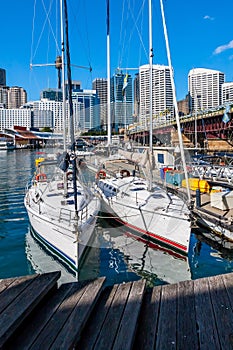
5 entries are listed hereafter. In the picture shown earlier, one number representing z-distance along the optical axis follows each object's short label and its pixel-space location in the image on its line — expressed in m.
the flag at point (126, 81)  24.85
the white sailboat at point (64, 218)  9.95
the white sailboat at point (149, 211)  12.24
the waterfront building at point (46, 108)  176.06
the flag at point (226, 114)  39.19
